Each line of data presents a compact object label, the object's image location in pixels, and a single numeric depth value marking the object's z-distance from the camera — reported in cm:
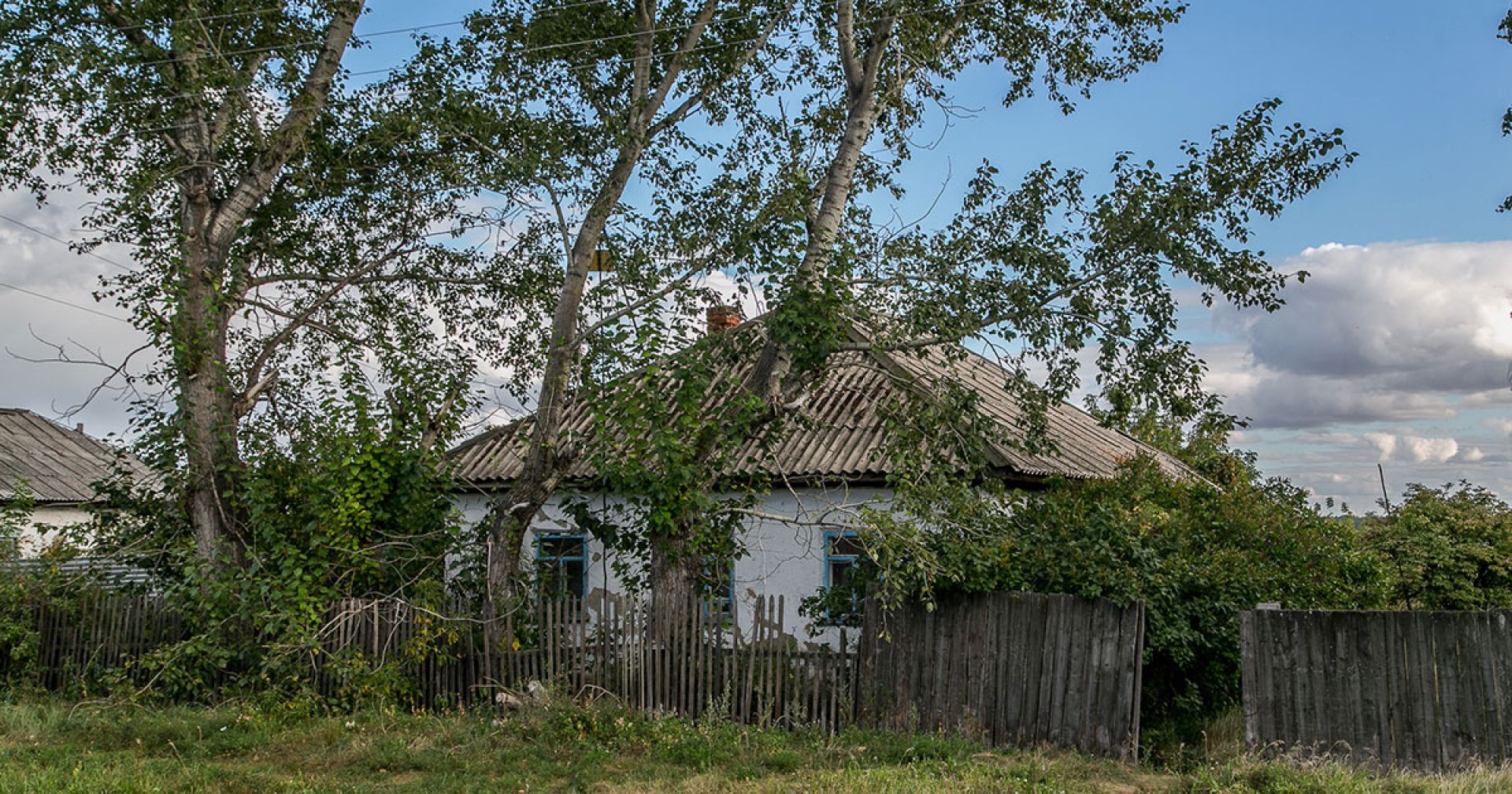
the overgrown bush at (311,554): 1162
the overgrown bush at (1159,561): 1048
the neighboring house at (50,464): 2386
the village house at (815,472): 1327
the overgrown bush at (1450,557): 1622
